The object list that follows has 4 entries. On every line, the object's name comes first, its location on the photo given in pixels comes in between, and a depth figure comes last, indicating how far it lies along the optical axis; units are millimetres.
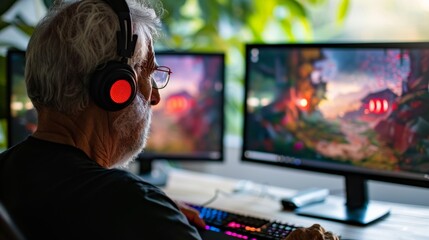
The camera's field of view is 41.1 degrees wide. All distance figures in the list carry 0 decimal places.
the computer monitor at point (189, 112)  1895
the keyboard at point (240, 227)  1369
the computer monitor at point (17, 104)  1876
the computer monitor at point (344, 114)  1485
